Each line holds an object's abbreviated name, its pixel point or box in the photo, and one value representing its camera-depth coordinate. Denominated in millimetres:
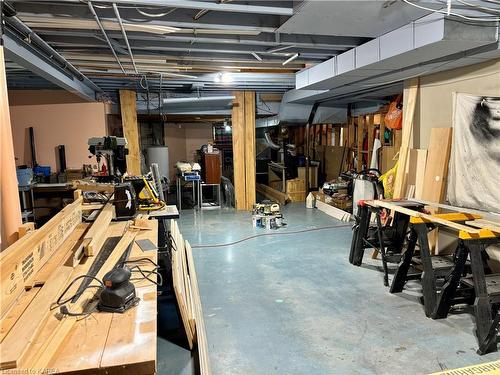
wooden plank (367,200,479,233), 2631
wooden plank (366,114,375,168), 7021
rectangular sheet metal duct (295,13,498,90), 2570
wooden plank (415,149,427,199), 4020
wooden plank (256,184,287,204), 7754
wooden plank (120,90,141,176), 6309
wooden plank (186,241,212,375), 2087
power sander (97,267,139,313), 1380
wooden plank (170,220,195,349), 2328
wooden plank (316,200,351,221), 5970
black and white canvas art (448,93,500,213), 3201
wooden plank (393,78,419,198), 4250
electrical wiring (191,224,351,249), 4754
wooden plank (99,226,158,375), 1089
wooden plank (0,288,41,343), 1175
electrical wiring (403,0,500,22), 2318
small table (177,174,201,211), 7086
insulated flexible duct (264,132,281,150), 9555
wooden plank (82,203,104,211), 2986
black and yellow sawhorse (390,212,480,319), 2705
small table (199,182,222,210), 7246
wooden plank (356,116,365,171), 7301
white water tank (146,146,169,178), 8227
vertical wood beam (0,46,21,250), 1709
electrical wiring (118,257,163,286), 1703
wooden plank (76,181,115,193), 3330
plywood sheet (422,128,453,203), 3695
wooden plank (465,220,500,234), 2555
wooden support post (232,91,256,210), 6789
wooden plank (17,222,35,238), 1774
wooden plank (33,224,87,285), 1598
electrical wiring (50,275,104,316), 1314
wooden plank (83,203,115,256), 1907
